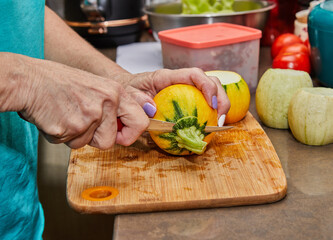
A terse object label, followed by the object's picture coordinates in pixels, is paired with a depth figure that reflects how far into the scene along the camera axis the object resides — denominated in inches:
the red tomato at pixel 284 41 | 76.1
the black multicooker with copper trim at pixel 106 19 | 88.0
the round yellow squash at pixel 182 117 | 45.1
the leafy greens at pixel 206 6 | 81.8
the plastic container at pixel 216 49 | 64.0
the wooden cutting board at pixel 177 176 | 38.5
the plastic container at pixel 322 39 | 58.7
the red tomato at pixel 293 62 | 67.2
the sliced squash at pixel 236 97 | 53.6
